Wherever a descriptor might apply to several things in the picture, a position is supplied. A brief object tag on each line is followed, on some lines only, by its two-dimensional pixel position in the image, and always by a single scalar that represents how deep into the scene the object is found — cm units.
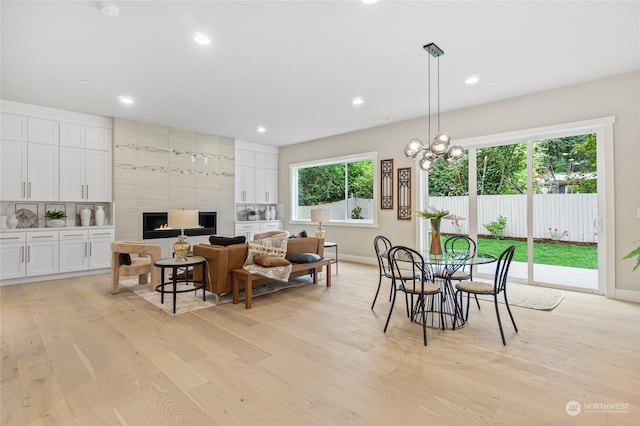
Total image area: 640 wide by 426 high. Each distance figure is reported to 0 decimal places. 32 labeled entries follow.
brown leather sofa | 393
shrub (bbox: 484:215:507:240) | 508
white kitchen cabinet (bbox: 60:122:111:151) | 548
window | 700
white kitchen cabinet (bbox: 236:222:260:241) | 777
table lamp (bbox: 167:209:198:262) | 395
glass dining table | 308
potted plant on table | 350
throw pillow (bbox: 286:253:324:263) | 459
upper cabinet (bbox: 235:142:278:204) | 798
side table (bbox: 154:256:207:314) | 371
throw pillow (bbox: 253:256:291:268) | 403
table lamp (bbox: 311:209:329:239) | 604
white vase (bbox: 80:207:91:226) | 563
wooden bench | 376
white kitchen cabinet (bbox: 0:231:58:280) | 477
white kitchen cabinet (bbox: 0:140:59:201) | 494
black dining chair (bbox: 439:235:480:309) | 351
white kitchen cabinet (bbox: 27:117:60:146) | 516
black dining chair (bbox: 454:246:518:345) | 290
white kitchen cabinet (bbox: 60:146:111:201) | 547
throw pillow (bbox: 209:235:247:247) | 415
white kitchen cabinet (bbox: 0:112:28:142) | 493
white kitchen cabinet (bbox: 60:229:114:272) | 526
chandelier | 327
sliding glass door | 439
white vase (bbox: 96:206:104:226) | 576
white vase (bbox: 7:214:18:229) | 502
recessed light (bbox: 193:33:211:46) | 311
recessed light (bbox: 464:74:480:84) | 407
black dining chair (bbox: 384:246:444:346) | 293
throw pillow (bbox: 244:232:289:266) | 417
